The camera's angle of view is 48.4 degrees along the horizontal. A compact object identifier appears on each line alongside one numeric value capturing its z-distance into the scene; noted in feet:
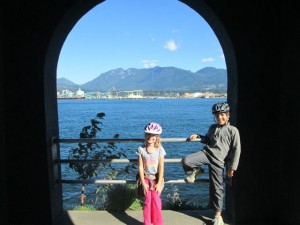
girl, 12.48
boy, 12.97
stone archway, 14.20
